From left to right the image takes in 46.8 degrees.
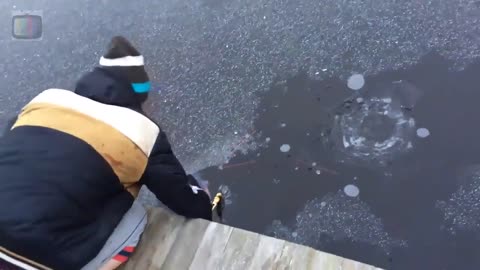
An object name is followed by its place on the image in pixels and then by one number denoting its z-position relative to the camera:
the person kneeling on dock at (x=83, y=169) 1.36
